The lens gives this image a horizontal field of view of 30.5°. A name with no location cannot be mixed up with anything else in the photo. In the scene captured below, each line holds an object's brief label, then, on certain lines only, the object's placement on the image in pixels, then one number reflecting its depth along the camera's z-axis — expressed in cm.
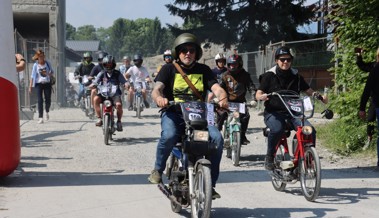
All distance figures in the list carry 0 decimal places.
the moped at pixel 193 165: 597
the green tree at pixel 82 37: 19432
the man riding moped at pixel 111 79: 1382
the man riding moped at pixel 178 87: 662
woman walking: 1727
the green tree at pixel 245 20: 3828
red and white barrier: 814
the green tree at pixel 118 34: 15100
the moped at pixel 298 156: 748
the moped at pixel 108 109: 1327
